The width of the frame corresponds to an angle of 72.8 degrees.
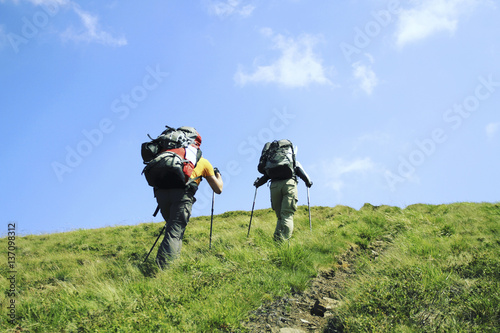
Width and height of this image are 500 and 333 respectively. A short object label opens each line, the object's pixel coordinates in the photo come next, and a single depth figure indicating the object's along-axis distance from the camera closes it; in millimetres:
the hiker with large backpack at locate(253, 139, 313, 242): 8047
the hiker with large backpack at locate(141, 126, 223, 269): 6164
